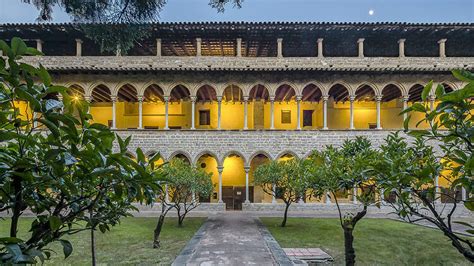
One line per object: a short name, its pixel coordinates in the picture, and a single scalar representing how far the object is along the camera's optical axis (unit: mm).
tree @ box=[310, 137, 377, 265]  5752
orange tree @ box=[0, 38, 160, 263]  1223
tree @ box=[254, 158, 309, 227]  11719
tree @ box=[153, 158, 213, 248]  11445
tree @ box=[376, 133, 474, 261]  2162
